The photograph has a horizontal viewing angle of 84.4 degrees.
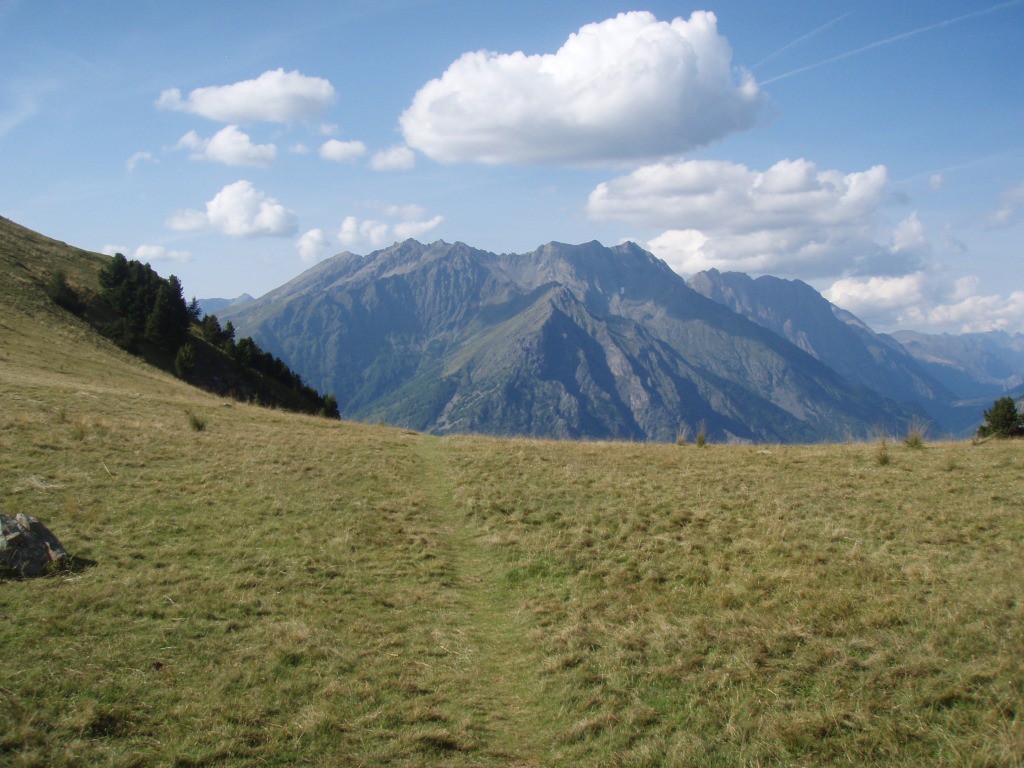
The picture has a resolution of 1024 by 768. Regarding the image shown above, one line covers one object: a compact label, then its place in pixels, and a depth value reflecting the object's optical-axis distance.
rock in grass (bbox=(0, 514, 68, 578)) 10.13
